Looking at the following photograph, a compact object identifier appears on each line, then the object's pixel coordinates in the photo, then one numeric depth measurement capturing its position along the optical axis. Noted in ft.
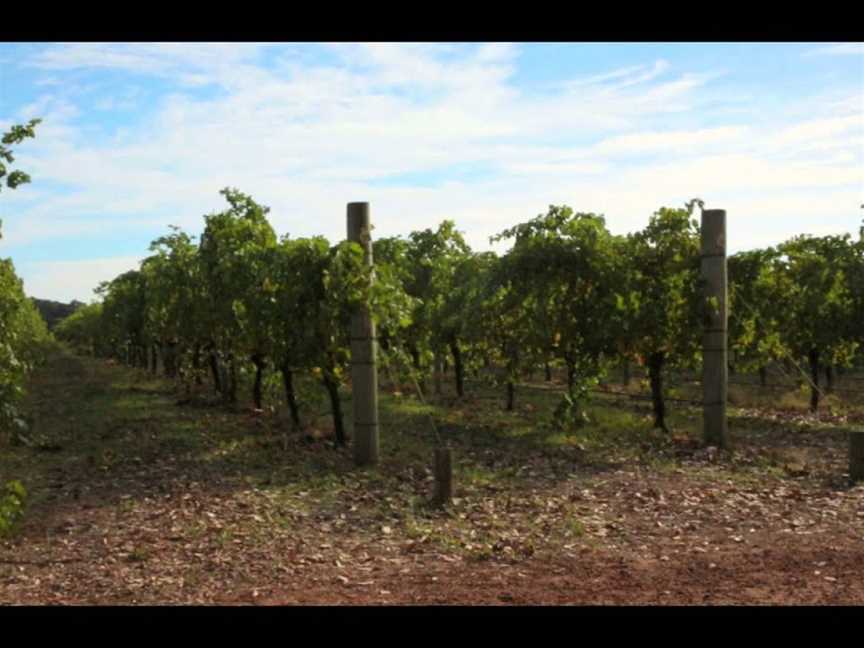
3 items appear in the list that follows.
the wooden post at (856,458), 32.04
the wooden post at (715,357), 39.55
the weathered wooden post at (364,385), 35.12
